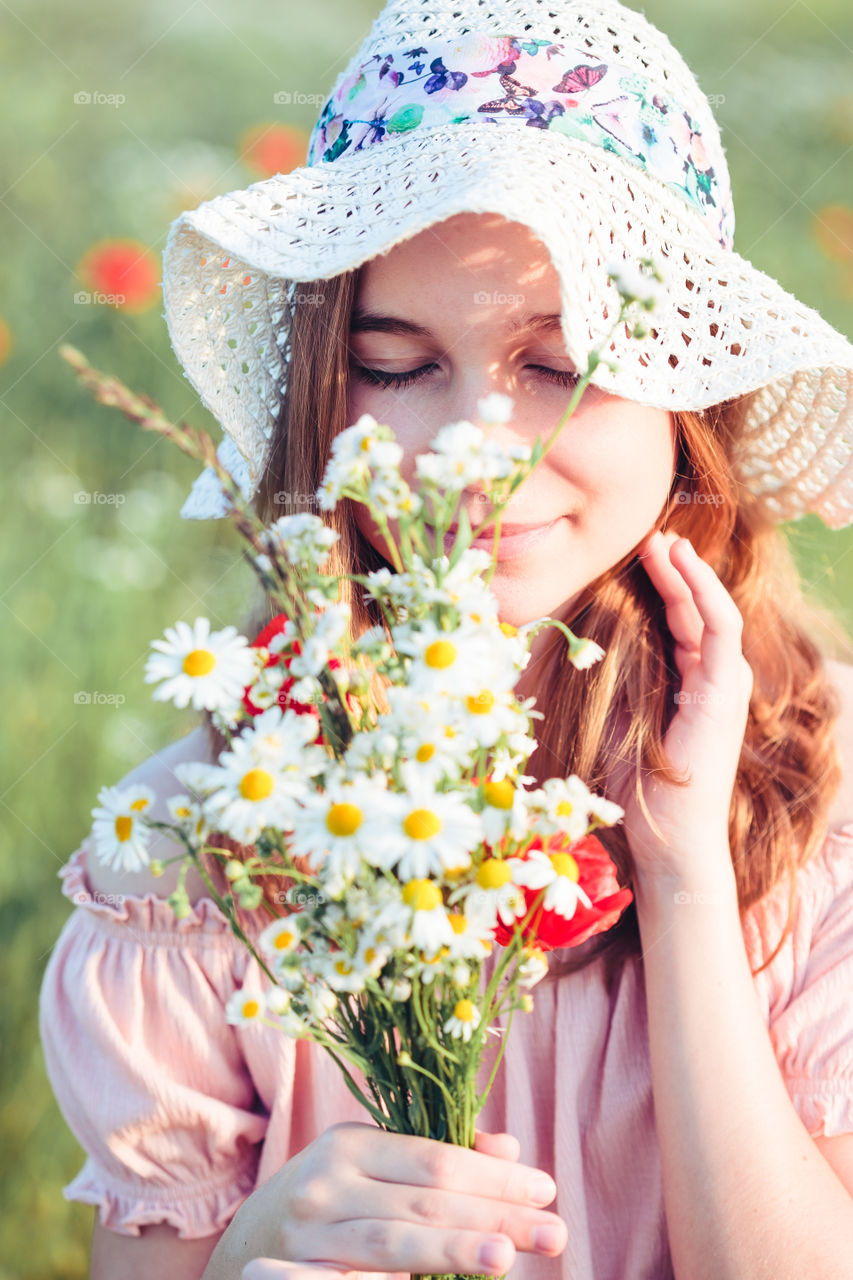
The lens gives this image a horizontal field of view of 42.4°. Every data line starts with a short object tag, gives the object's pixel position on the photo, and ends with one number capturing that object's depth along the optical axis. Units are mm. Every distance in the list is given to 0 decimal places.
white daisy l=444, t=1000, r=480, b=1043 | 660
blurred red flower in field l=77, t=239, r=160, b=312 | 2623
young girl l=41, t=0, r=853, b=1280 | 984
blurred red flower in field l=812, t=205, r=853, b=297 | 2955
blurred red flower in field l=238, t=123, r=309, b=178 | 2797
